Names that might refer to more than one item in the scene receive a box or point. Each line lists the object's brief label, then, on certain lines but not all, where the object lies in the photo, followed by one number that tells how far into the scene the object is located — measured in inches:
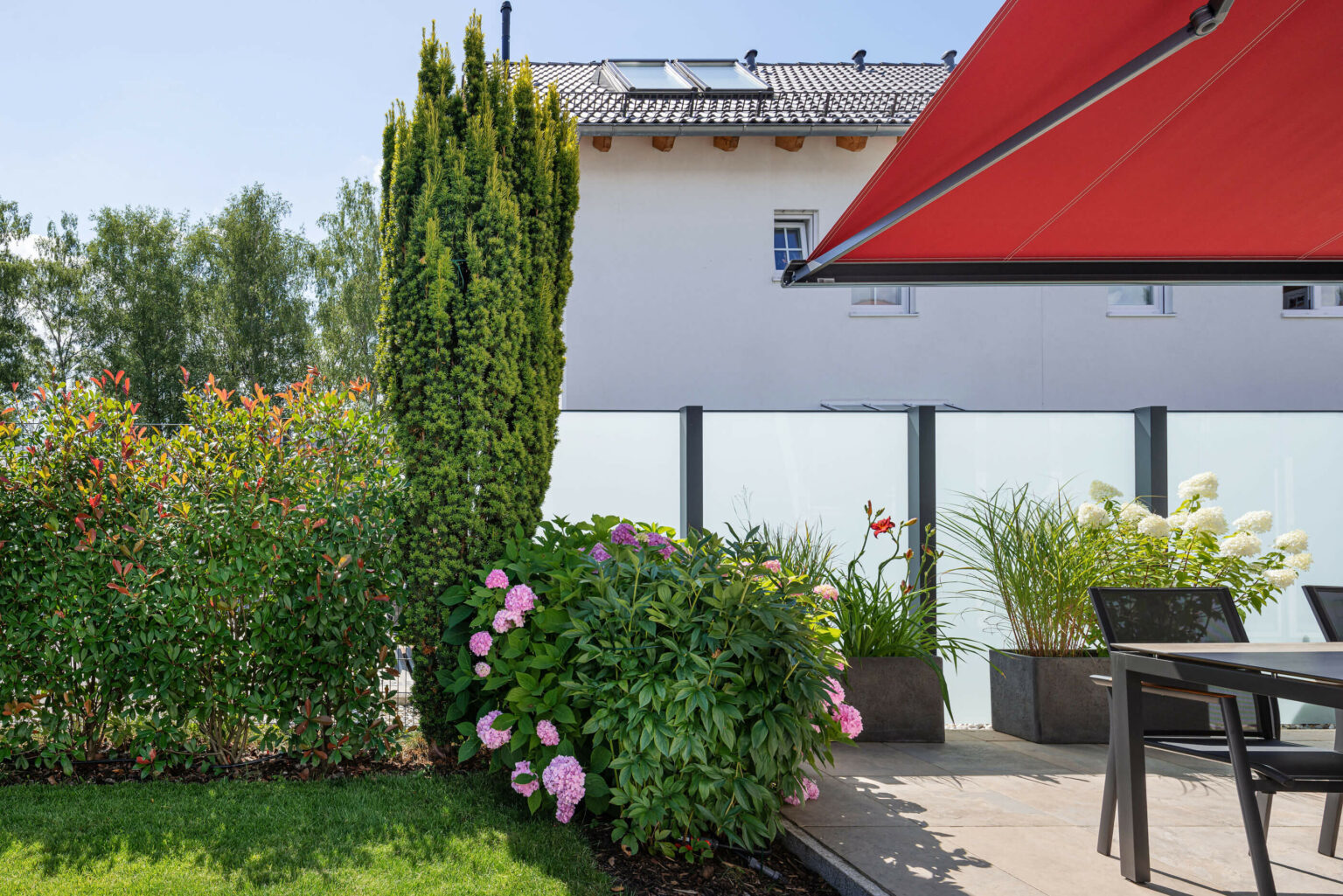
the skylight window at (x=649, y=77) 431.5
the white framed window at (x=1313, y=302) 397.4
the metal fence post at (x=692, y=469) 230.5
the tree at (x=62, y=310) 936.9
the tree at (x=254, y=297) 900.0
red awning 81.4
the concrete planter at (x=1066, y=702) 200.1
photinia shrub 153.3
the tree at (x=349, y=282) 858.1
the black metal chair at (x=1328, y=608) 138.3
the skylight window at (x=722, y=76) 437.7
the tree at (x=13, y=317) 916.0
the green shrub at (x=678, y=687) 114.2
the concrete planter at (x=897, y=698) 198.4
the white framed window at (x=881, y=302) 392.5
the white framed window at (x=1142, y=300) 395.9
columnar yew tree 155.9
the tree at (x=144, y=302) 909.2
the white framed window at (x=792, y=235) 406.9
